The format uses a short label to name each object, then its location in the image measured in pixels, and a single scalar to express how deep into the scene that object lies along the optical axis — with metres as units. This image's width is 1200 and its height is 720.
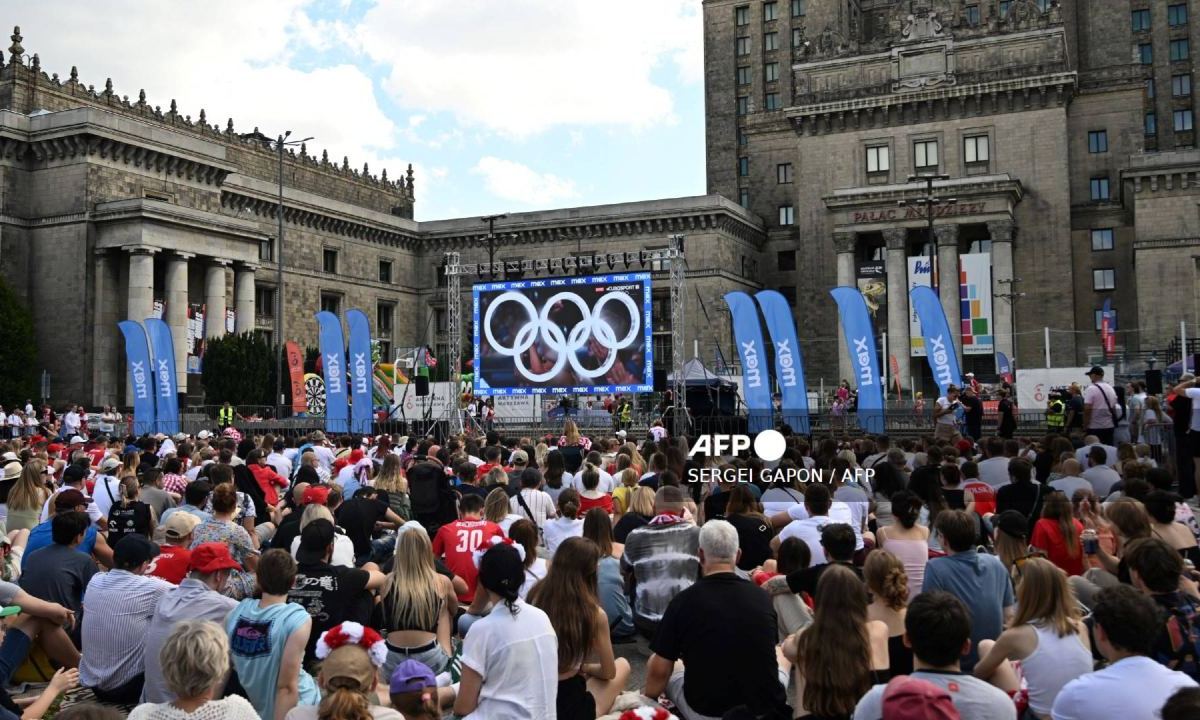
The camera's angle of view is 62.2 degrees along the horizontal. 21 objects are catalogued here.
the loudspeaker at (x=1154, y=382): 23.12
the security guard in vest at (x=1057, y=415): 22.41
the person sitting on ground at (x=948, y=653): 4.71
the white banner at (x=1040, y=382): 32.75
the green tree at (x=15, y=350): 43.72
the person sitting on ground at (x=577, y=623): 6.10
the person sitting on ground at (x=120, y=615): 7.36
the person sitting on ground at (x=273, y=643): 6.02
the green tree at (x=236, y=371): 45.59
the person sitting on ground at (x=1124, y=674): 4.58
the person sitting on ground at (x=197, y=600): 6.73
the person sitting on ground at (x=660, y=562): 8.23
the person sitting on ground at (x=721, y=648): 5.82
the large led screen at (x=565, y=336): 31.30
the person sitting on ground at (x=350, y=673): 4.53
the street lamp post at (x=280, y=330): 42.44
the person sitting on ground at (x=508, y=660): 5.59
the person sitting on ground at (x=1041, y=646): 5.71
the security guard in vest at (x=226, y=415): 36.71
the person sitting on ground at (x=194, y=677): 4.70
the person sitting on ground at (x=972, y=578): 6.93
